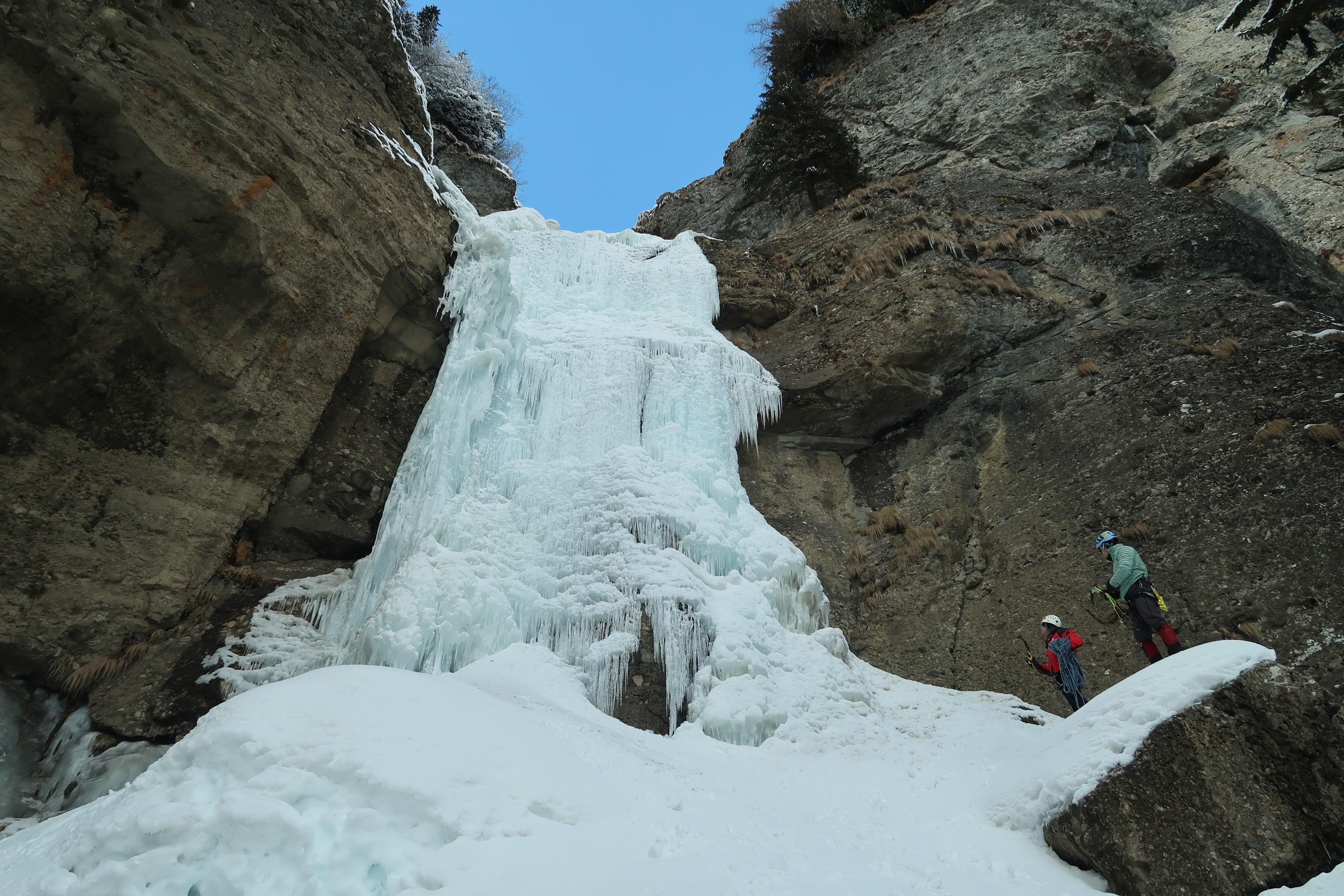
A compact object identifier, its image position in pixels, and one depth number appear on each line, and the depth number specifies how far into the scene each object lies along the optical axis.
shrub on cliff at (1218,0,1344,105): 7.42
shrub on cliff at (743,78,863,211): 15.55
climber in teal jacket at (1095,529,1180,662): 6.09
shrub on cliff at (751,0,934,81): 19.38
